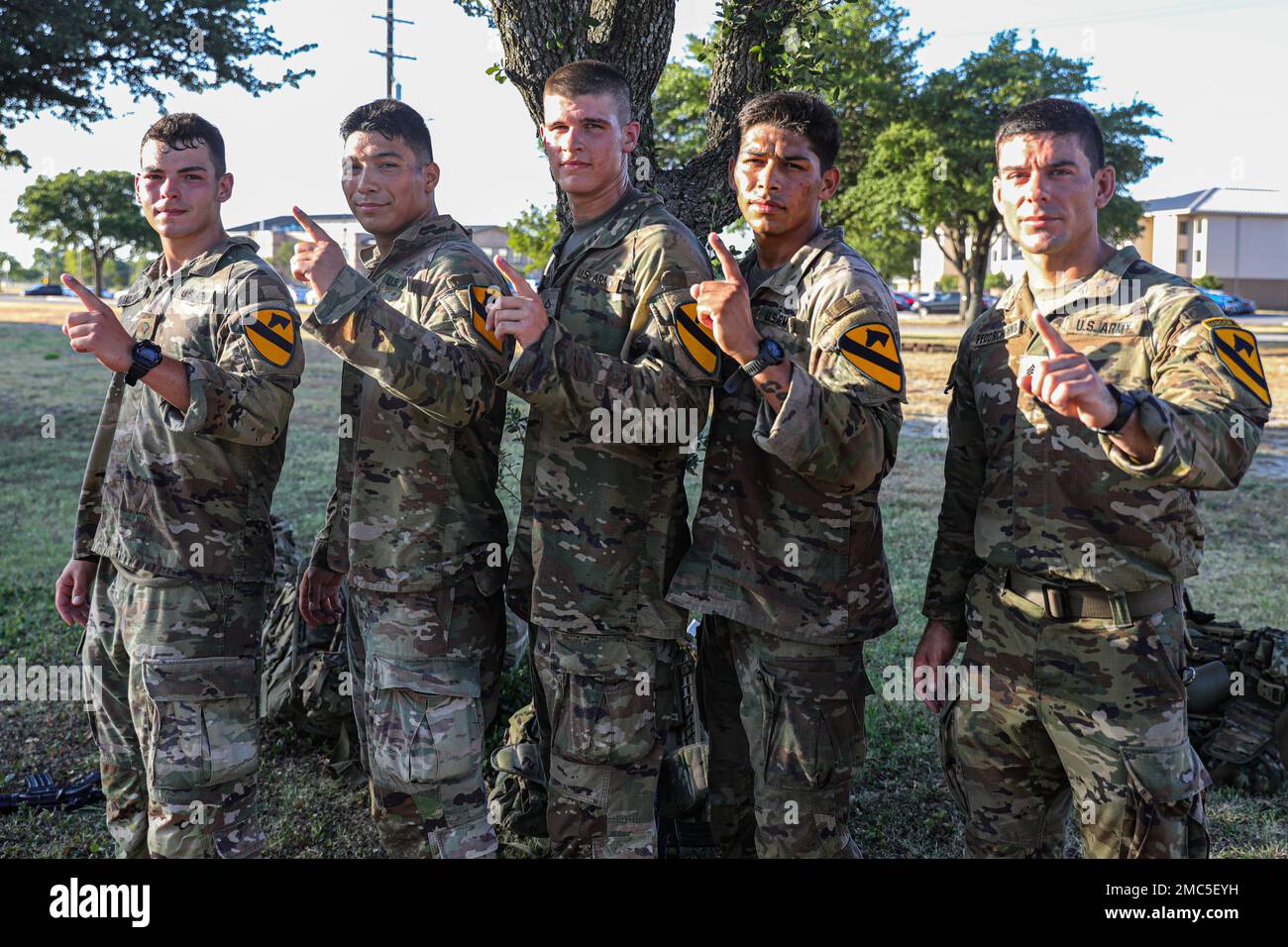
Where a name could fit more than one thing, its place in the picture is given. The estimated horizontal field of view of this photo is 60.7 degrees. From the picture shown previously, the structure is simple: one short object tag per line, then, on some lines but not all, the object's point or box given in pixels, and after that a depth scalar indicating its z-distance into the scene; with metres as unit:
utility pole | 25.53
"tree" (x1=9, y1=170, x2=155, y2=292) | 43.72
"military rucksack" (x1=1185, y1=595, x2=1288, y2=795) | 4.48
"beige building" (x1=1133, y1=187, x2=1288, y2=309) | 55.25
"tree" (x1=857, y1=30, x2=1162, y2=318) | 25.80
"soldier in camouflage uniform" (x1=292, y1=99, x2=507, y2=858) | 3.16
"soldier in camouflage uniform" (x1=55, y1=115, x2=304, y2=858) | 3.22
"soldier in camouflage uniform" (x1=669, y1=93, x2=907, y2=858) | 3.00
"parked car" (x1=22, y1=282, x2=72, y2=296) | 63.47
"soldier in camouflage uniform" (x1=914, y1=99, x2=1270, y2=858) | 2.72
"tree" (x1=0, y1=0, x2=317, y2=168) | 8.85
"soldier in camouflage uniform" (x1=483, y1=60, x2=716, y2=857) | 3.05
